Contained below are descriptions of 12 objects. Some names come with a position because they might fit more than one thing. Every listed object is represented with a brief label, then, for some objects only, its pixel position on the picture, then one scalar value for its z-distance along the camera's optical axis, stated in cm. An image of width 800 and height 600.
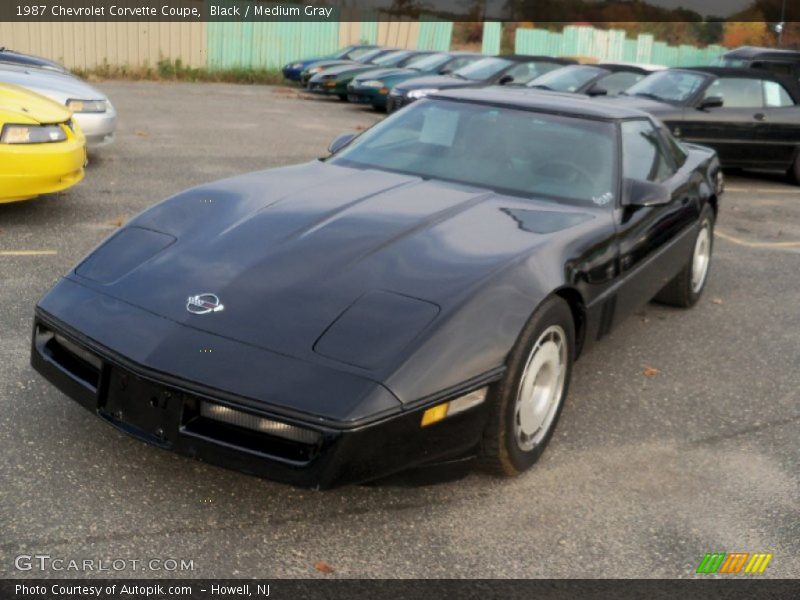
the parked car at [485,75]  1466
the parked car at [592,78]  1348
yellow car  676
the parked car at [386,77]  1769
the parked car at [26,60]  1130
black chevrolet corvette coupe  307
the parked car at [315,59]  2348
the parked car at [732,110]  1134
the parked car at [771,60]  1430
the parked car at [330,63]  2122
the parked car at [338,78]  1930
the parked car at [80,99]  928
